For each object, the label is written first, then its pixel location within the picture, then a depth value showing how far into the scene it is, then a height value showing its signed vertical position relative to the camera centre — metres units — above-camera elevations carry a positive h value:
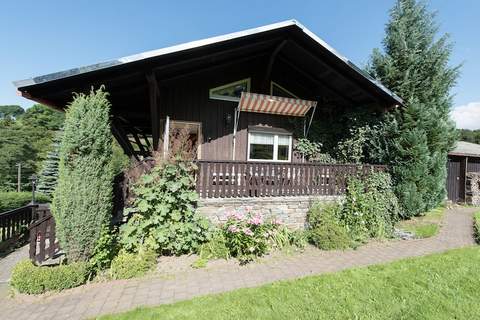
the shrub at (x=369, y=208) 6.99 -1.31
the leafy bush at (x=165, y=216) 5.27 -1.28
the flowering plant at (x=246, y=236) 5.44 -1.70
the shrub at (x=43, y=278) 3.99 -2.02
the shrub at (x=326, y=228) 6.23 -1.73
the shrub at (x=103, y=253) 4.60 -1.85
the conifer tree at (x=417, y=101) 8.38 +2.27
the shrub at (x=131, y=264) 4.57 -2.04
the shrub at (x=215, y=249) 5.39 -1.97
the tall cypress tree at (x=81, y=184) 4.52 -0.54
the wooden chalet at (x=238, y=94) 6.39 +2.07
